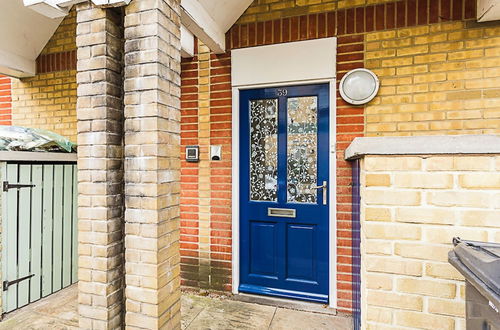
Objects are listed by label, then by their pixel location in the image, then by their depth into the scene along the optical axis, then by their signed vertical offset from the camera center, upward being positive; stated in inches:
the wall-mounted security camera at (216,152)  122.8 +5.0
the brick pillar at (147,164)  67.2 +0.1
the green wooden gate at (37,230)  104.7 -25.1
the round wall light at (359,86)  105.7 +27.6
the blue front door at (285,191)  113.7 -10.5
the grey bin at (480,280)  35.8 -14.3
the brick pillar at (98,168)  69.1 -0.8
